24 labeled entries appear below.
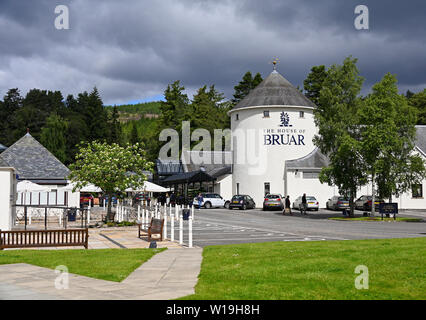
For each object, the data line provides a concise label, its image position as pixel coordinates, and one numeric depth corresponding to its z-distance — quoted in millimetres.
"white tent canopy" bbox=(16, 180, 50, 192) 30189
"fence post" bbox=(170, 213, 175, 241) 20141
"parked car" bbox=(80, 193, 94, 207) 47153
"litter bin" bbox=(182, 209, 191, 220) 33703
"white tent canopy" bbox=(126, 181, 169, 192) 31234
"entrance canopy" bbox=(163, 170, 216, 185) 57031
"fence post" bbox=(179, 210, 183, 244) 18627
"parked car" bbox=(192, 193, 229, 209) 52594
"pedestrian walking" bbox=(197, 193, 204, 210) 51344
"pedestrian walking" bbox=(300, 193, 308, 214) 42281
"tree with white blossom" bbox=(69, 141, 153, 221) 28047
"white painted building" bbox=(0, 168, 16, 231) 21719
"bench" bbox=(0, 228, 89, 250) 15812
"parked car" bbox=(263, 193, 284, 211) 48625
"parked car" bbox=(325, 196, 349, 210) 44531
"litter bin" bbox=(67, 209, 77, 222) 31984
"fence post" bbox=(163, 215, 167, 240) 20592
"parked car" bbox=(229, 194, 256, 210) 49719
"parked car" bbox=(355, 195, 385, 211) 43075
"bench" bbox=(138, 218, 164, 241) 19828
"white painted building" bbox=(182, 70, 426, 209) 53531
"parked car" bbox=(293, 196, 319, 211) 48000
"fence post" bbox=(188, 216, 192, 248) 17375
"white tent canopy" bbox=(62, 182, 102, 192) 30400
